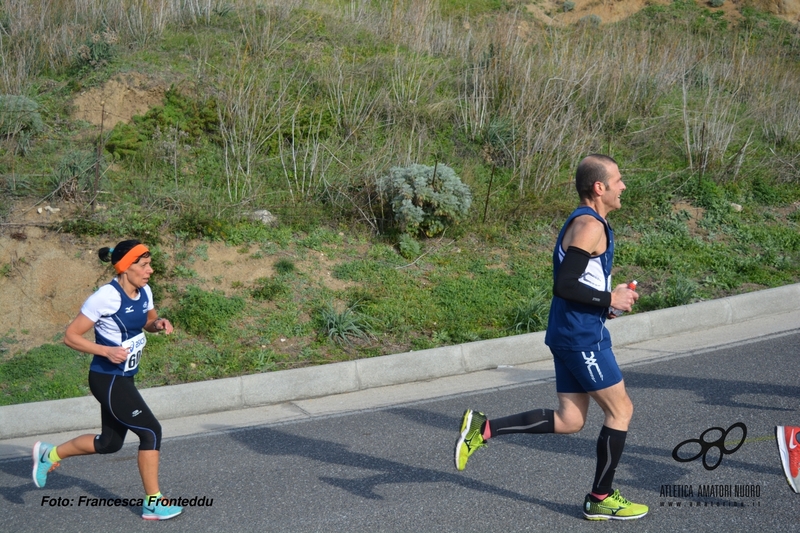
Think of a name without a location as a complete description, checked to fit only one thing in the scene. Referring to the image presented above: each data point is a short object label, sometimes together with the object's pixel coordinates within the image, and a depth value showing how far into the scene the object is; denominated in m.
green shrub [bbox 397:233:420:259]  9.27
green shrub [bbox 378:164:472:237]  9.31
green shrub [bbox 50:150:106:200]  8.84
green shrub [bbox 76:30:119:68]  11.61
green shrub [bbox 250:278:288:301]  8.08
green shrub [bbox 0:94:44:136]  9.81
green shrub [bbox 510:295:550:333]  7.82
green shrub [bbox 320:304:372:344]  7.57
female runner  4.17
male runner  3.72
